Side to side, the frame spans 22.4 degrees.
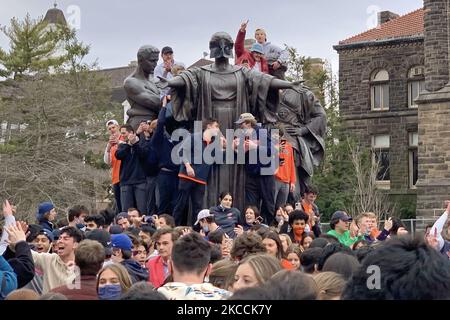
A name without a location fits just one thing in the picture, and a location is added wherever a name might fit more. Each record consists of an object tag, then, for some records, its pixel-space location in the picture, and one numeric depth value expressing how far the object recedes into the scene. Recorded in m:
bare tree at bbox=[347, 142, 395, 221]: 52.06
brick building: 59.25
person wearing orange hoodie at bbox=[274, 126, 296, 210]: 16.77
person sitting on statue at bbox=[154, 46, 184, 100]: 17.59
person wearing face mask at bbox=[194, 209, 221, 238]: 12.99
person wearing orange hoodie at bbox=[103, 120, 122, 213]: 16.99
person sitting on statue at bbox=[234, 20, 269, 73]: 17.86
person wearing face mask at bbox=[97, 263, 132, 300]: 7.39
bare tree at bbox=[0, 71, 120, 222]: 41.53
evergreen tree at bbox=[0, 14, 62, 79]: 47.84
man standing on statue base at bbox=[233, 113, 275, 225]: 15.17
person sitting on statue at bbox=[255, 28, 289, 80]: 18.11
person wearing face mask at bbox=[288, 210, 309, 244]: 13.67
